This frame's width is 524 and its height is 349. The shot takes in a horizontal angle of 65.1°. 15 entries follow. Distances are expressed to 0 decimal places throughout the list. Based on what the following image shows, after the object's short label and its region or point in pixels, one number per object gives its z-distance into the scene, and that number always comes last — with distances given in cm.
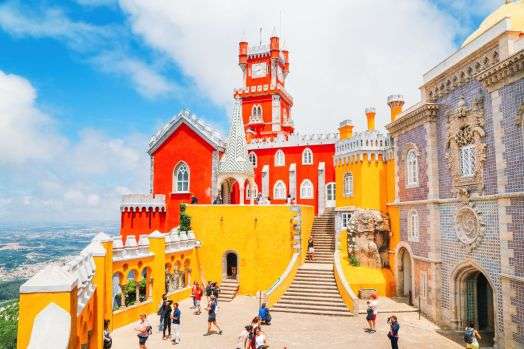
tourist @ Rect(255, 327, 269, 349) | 1284
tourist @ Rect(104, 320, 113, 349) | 1412
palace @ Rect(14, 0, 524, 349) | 1370
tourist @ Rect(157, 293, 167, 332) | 1694
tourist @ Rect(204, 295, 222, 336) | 1684
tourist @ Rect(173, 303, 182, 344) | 1567
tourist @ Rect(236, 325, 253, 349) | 1375
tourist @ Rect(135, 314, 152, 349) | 1401
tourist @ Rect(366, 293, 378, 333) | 1684
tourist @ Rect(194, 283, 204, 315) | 2027
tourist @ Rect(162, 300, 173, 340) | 1656
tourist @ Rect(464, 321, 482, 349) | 1309
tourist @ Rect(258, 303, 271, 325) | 1798
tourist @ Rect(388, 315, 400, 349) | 1413
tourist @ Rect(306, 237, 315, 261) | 2615
